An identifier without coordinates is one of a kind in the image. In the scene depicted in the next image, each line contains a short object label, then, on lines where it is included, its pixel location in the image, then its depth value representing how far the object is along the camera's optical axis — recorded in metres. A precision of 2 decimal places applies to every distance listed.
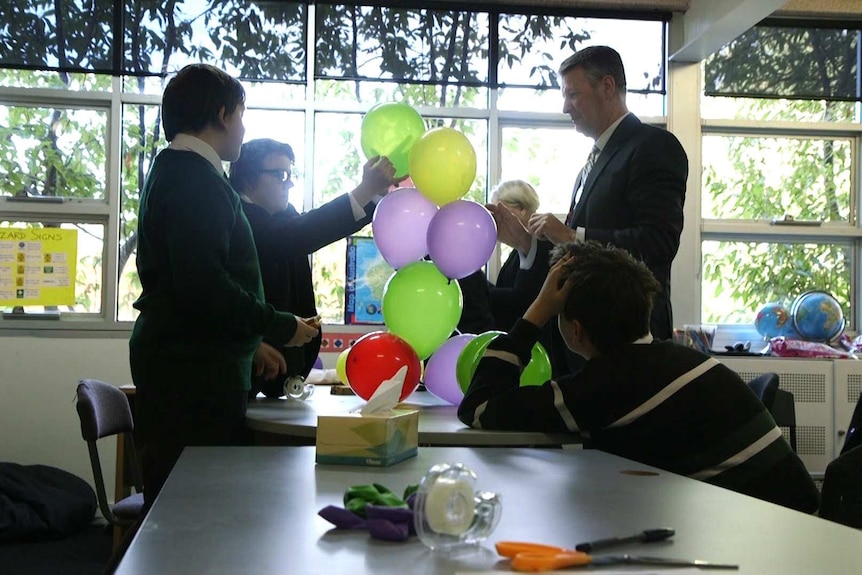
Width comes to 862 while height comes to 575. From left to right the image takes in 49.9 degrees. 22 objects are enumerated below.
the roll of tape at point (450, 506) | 0.85
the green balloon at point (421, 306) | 2.38
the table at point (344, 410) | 1.78
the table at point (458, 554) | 0.83
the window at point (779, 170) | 5.19
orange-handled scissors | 0.81
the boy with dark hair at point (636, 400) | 1.61
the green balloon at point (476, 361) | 2.16
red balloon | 2.22
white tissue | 1.45
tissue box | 1.40
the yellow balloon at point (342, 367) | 2.60
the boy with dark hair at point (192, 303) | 1.79
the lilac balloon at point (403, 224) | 2.44
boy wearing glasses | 2.38
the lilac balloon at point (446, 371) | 2.35
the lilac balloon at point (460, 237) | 2.34
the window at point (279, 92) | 4.74
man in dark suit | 2.29
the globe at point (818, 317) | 4.81
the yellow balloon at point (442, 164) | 2.41
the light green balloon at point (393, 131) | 2.64
